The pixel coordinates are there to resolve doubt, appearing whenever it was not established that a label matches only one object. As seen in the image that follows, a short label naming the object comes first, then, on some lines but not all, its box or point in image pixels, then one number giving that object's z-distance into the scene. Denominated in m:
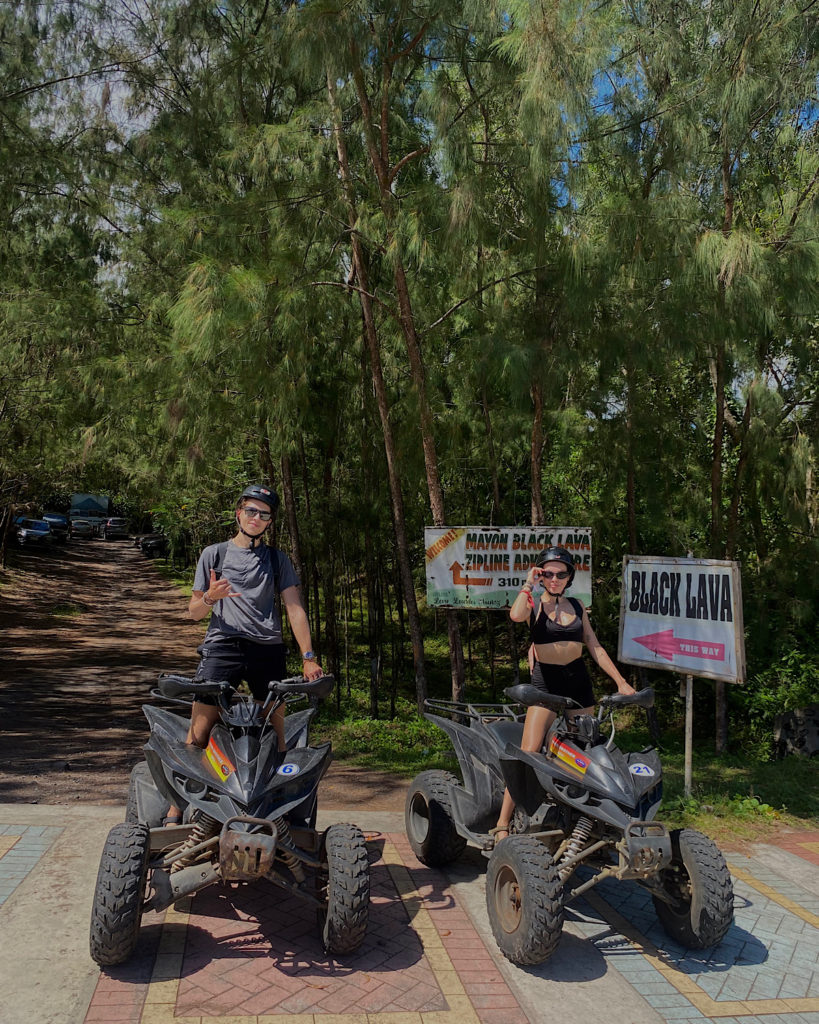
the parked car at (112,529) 56.10
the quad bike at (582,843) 3.63
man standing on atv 4.24
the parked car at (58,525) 43.69
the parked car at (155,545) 43.91
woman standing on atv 4.41
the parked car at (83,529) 54.50
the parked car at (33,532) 38.38
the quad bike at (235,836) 3.42
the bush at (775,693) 9.31
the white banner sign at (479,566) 7.59
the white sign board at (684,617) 5.87
